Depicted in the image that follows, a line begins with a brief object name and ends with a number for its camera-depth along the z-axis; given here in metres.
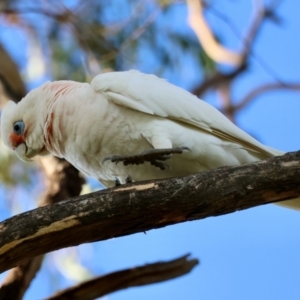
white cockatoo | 4.14
